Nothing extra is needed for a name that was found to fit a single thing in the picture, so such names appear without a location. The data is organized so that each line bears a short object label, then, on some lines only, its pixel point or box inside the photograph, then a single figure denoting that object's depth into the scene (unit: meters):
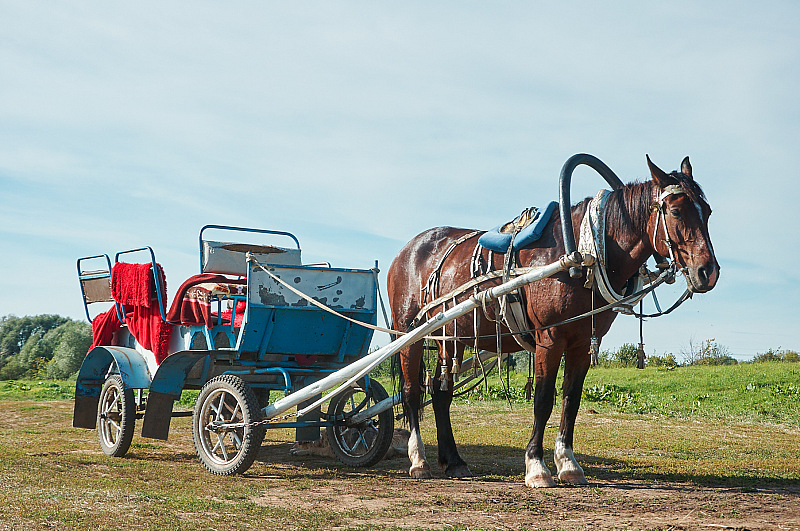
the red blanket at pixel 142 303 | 7.59
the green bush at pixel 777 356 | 25.17
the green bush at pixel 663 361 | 20.79
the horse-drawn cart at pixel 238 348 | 6.82
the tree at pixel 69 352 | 35.81
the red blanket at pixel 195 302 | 7.31
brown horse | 5.28
